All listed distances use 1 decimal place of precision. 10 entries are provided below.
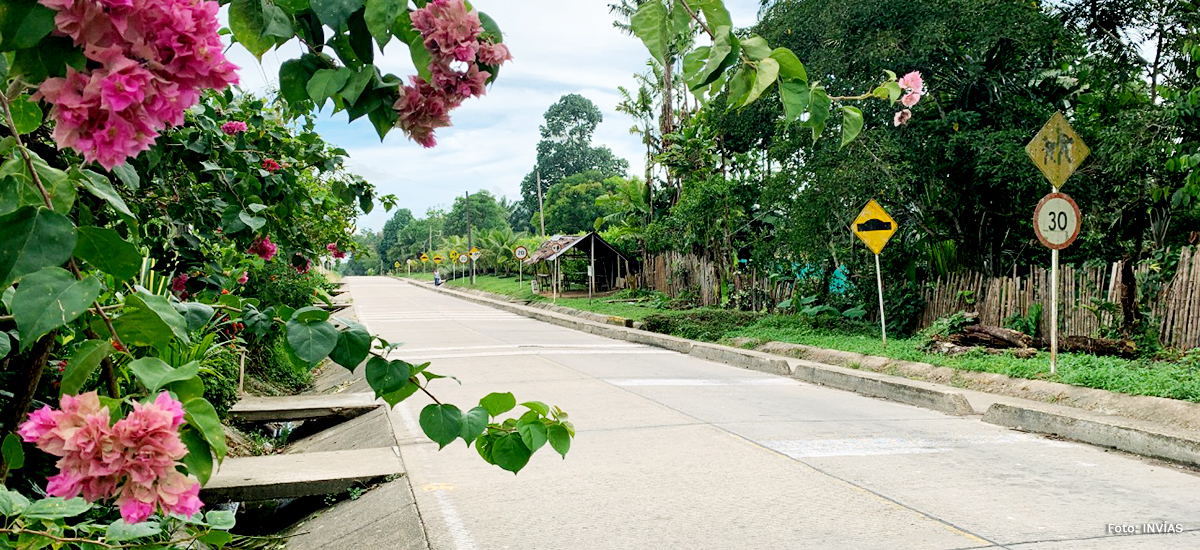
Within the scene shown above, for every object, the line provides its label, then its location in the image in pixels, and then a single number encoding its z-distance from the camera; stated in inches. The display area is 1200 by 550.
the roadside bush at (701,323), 692.7
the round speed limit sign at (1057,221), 368.8
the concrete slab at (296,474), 208.8
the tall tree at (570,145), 3181.6
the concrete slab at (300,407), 322.3
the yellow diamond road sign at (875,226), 498.9
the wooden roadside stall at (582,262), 1348.4
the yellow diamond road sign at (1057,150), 376.5
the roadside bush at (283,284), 448.5
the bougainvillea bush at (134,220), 45.7
